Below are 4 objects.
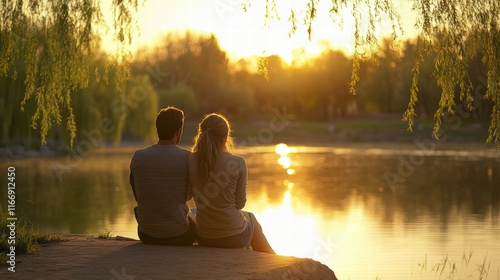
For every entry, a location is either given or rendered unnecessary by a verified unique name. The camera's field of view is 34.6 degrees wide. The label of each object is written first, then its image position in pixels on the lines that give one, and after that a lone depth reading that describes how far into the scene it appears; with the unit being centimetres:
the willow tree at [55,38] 736
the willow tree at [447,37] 658
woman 562
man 578
